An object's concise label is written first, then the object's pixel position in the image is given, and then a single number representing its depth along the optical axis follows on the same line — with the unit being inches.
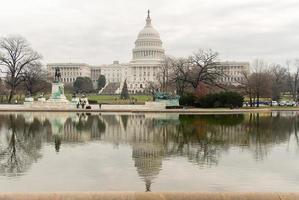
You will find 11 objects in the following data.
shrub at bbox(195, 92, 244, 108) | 2015.3
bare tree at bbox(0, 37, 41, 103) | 2544.3
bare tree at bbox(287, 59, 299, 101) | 3267.7
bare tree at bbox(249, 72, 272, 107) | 2410.2
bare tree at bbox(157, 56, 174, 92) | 3060.3
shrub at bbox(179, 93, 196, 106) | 2098.9
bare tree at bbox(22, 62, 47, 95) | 2742.4
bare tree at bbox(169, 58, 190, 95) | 2470.5
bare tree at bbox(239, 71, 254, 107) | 2388.3
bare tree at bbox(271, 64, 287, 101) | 3008.6
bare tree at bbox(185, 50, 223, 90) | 2416.0
